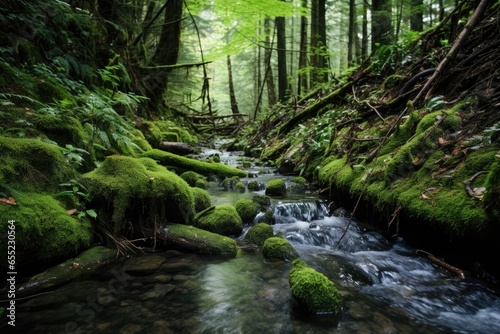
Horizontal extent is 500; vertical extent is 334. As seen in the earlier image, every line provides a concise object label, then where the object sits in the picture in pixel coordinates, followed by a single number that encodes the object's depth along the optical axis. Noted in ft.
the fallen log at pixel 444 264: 9.09
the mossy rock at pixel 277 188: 18.80
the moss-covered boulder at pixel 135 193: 10.45
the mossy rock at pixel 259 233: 12.47
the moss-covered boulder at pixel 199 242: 11.28
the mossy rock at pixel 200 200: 14.74
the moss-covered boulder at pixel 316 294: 7.67
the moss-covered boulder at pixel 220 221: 12.86
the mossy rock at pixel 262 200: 16.59
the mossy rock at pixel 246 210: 14.70
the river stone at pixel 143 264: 9.57
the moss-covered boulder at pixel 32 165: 9.02
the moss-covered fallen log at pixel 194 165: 21.21
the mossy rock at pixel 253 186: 21.03
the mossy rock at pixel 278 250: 11.14
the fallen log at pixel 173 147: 27.14
